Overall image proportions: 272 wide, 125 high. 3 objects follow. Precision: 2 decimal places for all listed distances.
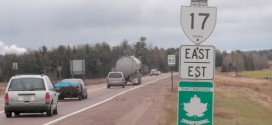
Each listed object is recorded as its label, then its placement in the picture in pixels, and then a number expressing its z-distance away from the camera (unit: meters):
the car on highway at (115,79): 64.44
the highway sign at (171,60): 47.27
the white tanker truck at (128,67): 73.00
